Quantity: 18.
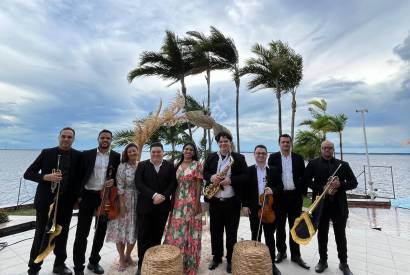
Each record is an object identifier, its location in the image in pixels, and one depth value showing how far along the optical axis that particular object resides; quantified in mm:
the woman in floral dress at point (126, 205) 3547
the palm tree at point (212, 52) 9828
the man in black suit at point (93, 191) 3443
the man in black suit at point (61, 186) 3285
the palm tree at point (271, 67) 10305
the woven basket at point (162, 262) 2777
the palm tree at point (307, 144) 15751
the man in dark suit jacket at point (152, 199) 3344
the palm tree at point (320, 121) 15484
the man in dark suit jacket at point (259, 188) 3623
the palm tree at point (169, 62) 9891
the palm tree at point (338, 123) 15688
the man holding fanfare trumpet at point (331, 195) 3609
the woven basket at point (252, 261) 2955
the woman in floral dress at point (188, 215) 3408
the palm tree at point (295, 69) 10703
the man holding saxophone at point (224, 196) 3535
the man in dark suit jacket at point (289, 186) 3791
